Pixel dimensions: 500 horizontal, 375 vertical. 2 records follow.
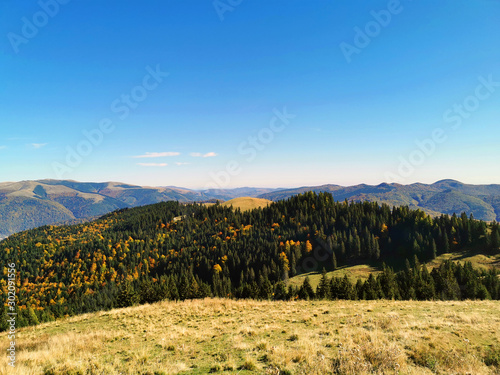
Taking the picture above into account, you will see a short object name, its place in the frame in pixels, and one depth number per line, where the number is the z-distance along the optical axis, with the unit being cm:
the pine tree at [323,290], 5369
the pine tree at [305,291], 5888
